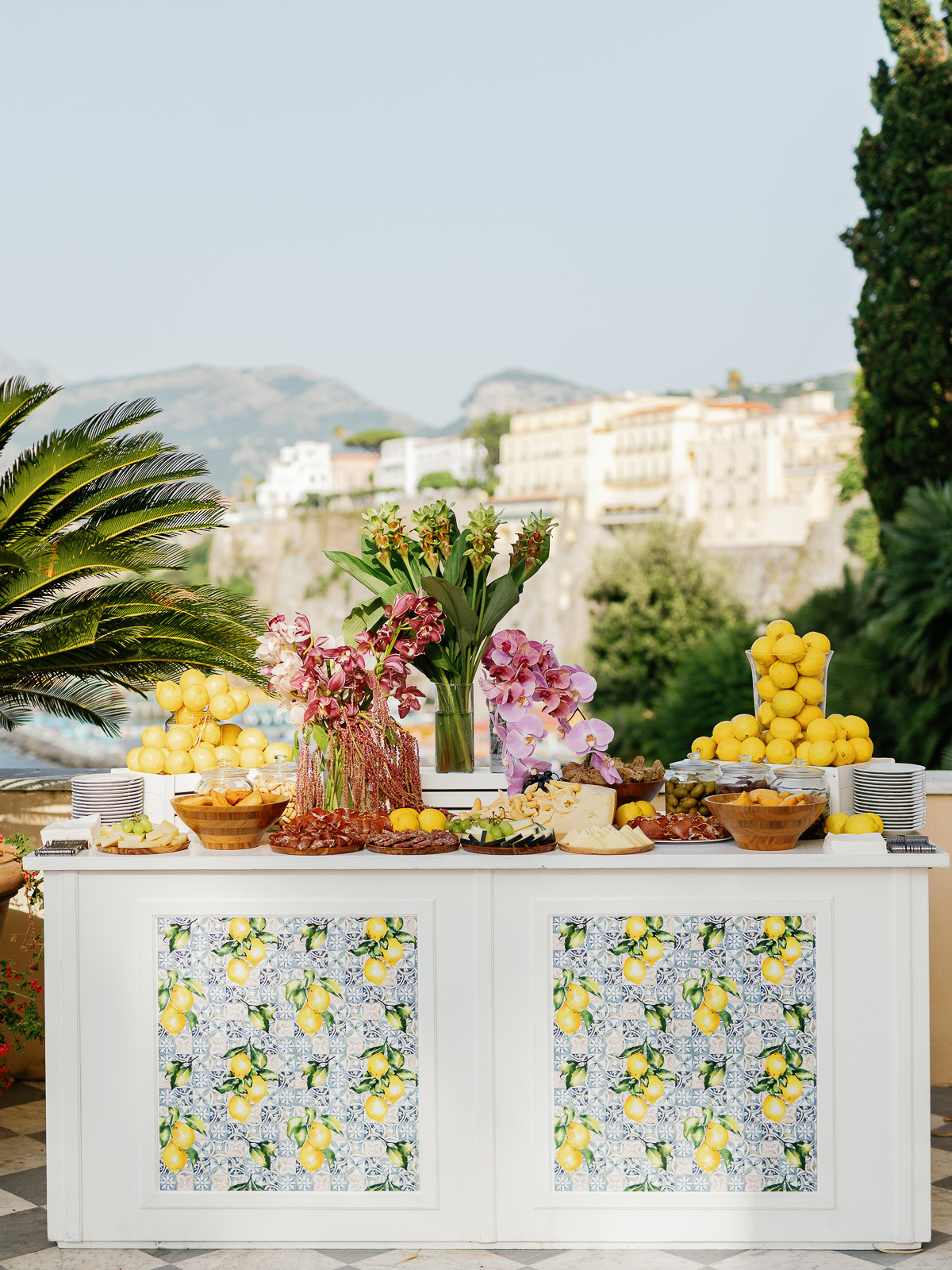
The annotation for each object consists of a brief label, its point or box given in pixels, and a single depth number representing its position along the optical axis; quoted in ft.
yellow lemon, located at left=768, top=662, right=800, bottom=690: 11.64
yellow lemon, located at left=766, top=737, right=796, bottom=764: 11.44
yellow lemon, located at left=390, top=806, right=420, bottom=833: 10.34
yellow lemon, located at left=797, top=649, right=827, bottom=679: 11.59
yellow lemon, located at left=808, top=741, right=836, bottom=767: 11.16
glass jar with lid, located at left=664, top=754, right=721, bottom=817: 10.89
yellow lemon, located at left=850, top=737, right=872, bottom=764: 11.39
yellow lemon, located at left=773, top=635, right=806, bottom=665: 11.61
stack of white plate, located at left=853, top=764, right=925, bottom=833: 10.80
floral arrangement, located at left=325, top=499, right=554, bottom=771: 11.50
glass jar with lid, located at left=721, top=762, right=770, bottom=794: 10.48
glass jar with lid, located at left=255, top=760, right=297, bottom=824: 10.93
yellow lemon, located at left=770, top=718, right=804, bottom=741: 11.59
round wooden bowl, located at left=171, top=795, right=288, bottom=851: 10.05
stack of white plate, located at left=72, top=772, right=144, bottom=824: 11.03
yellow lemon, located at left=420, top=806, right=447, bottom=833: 10.34
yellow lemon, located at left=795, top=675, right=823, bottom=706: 11.59
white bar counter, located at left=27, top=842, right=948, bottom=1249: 9.62
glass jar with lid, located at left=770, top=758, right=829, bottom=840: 10.44
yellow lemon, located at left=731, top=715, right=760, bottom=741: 11.82
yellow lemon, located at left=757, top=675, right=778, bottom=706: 11.76
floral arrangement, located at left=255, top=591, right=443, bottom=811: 10.68
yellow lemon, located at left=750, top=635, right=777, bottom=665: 11.75
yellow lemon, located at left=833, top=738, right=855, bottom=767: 11.23
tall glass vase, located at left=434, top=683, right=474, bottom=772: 11.64
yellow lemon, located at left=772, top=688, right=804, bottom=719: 11.62
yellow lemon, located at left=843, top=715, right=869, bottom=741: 11.58
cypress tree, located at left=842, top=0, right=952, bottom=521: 57.57
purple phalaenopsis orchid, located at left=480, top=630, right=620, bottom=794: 10.95
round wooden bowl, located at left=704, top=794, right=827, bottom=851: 9.70
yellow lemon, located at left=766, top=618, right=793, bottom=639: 11.85
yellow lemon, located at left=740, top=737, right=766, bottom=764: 11.64
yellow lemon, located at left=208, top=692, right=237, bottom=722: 11.56
